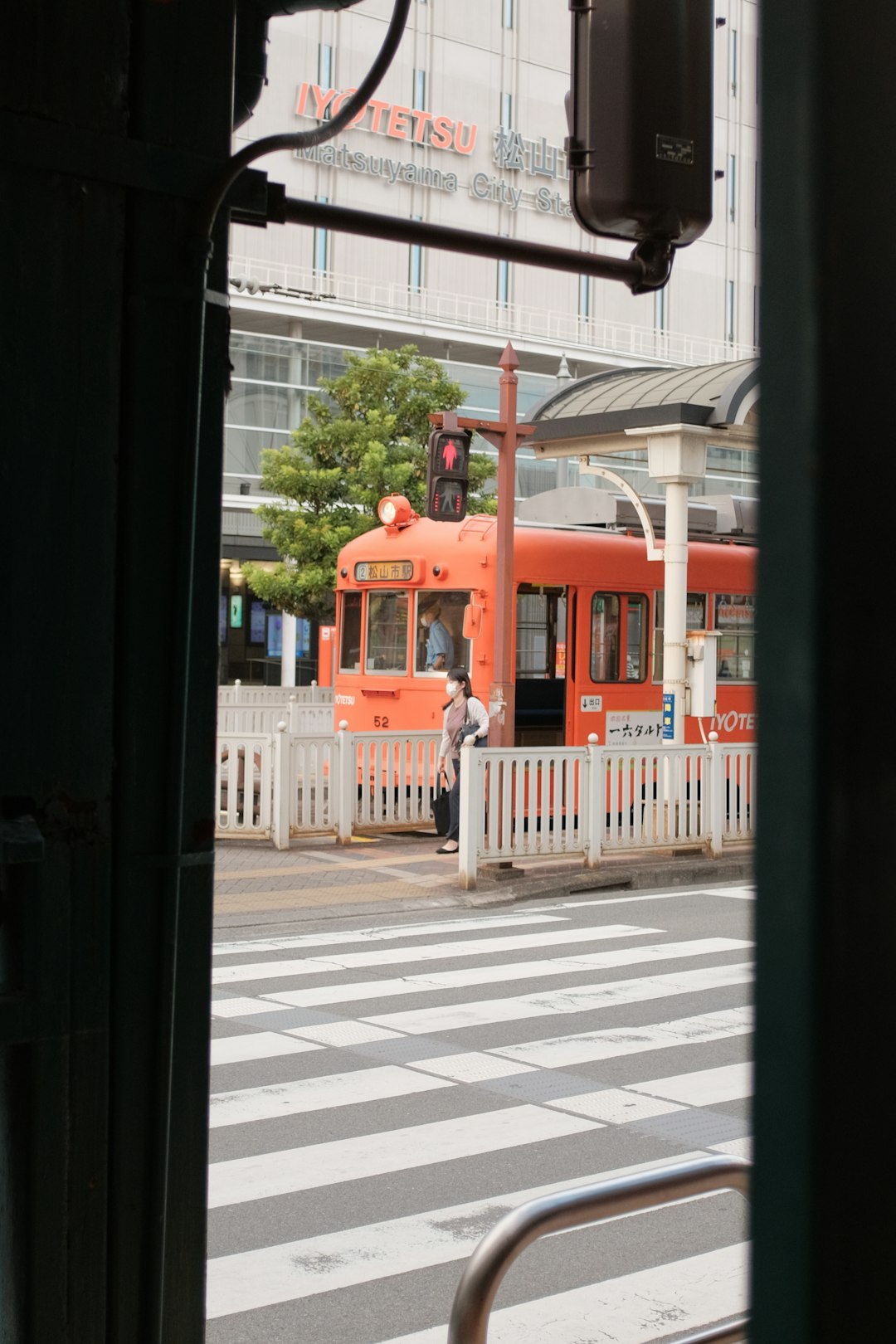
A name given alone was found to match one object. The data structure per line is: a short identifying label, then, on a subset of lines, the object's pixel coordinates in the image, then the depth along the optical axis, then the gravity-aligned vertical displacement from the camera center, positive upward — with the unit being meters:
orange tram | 16.27 +0.66
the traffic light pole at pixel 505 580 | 14.47 +1.04
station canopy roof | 14.95 +2.92
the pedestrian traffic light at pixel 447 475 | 13.94 +1.94
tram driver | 16.47 +0.49
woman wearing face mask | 14.69 -0.28
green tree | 25.91 +3.74
